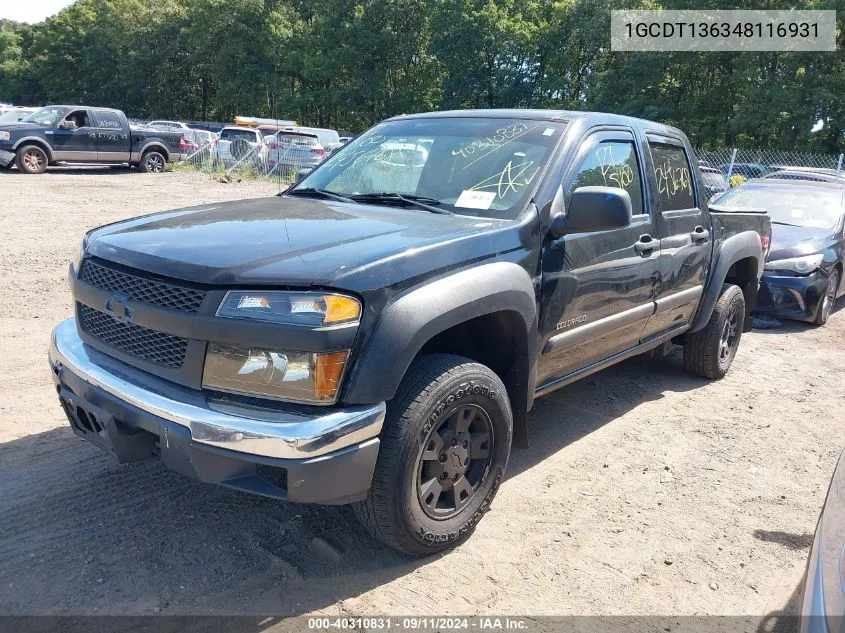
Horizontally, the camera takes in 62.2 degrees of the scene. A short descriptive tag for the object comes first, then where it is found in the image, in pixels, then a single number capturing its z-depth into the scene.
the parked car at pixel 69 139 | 17.59
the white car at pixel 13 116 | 18.54
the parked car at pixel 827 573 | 1.70
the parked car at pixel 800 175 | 14.19
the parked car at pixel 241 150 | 21.72
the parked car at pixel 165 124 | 27.66
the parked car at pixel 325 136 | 23.17
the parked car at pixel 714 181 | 17.31
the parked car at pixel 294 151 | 20.83
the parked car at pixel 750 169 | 20.87
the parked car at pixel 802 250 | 7.45
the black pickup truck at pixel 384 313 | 2.46
